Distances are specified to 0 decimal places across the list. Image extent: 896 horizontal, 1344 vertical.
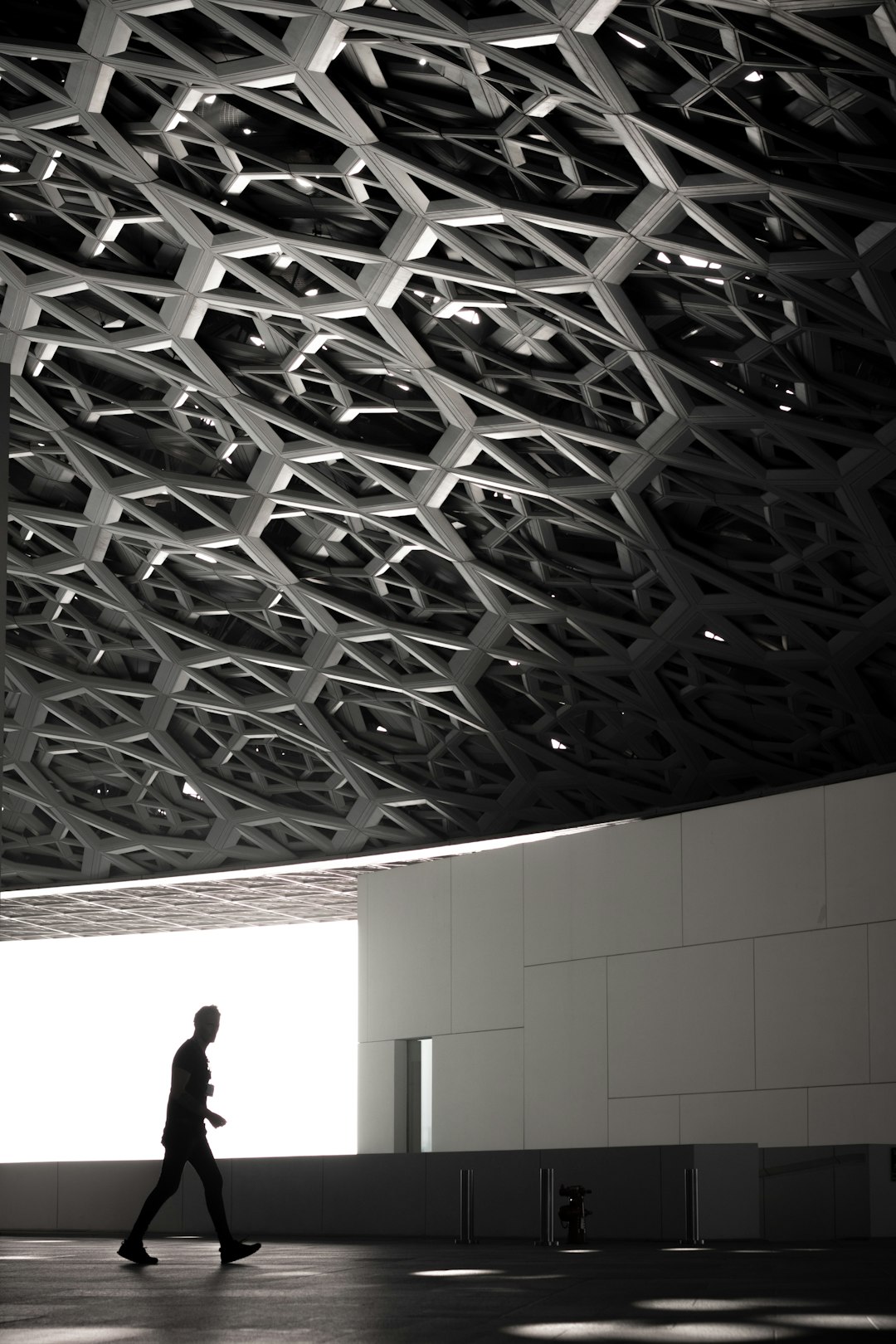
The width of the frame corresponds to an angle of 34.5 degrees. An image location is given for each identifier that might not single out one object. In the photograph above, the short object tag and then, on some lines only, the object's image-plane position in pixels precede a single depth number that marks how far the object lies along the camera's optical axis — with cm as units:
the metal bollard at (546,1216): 1644
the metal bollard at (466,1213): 1689
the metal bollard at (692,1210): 1536
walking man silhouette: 1111
